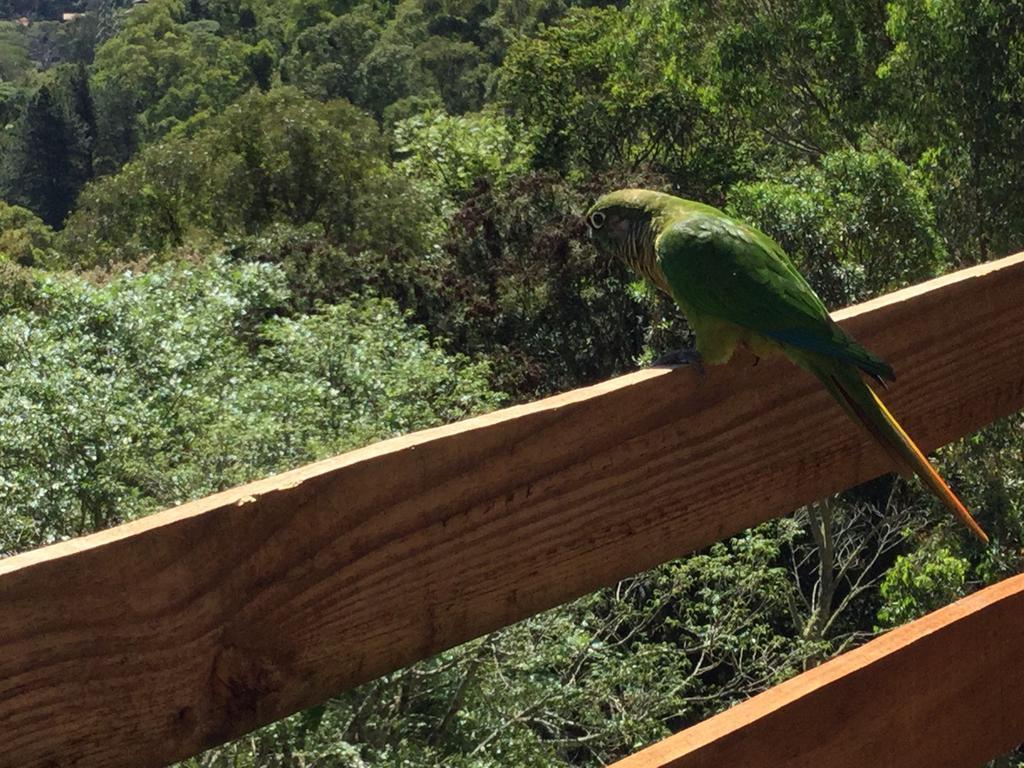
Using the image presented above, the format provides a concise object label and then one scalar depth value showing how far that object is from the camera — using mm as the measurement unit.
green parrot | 1425
